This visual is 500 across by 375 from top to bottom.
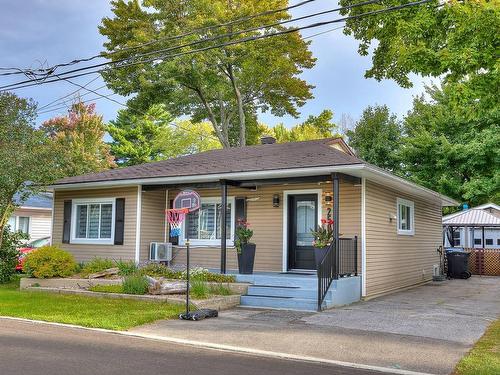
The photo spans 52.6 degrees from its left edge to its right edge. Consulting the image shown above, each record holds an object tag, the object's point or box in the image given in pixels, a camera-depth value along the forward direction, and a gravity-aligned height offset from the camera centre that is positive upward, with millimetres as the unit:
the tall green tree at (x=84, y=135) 29766 +6742
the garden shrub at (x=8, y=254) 15648 -613
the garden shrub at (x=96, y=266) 14433 -868
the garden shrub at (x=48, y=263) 14093 -802
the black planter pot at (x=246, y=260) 12742 -555
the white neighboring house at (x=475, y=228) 21766 +617
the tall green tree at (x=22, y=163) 14141 +2020
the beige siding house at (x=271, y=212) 12500 +748
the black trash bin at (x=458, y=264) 19656 -921
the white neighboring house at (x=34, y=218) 24766 +832
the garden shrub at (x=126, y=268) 13773 -872
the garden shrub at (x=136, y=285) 11688 -1130
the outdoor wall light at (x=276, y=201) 14094 +1035
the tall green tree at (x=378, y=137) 28484 +5860
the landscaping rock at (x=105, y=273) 13695 -1015
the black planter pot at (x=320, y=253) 11398 -317
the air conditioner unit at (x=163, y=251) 14516 -428
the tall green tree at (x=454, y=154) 24797 +4383
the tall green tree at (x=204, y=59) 23562 +8620
